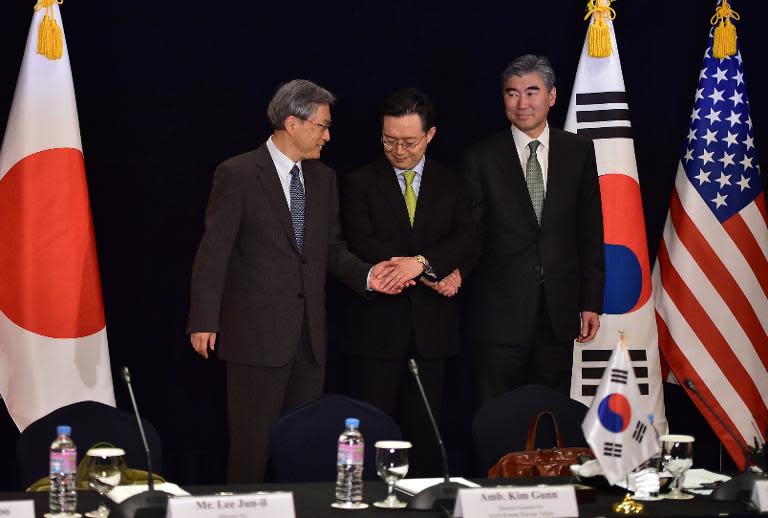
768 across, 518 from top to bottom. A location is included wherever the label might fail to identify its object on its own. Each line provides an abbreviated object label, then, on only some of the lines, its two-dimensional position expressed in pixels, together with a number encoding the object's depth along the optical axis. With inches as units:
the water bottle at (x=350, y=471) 239.1
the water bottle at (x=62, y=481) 225.0
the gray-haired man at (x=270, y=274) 371.2
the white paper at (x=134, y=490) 231.8
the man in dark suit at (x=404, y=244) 387.5
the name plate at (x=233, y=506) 209.2
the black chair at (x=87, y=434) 282.7
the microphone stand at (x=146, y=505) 221.8
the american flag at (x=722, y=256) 435.5
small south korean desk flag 236.1
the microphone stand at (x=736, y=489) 245.4
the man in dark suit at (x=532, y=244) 396.2
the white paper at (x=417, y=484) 246.2
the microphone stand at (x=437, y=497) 234.7
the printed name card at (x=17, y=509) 208.5
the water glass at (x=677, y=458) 253.6
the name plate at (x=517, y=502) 218.4
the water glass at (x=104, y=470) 234.8
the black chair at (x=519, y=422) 307.6
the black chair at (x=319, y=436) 290.5
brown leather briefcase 275.6
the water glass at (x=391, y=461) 243.0
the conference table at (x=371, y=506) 230.5
